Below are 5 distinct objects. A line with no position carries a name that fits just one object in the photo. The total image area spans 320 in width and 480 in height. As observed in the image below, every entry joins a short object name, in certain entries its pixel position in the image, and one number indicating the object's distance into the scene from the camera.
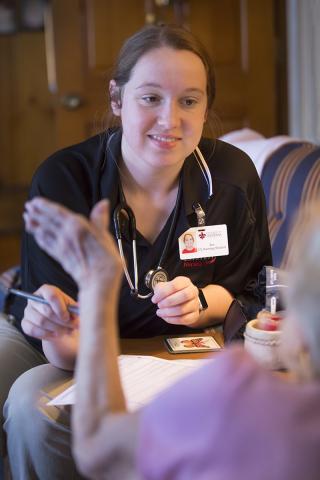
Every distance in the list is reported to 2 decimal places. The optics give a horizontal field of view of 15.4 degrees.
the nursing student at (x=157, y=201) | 1.71
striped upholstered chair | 2.05
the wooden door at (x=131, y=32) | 3.21
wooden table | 1.61
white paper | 1.46
